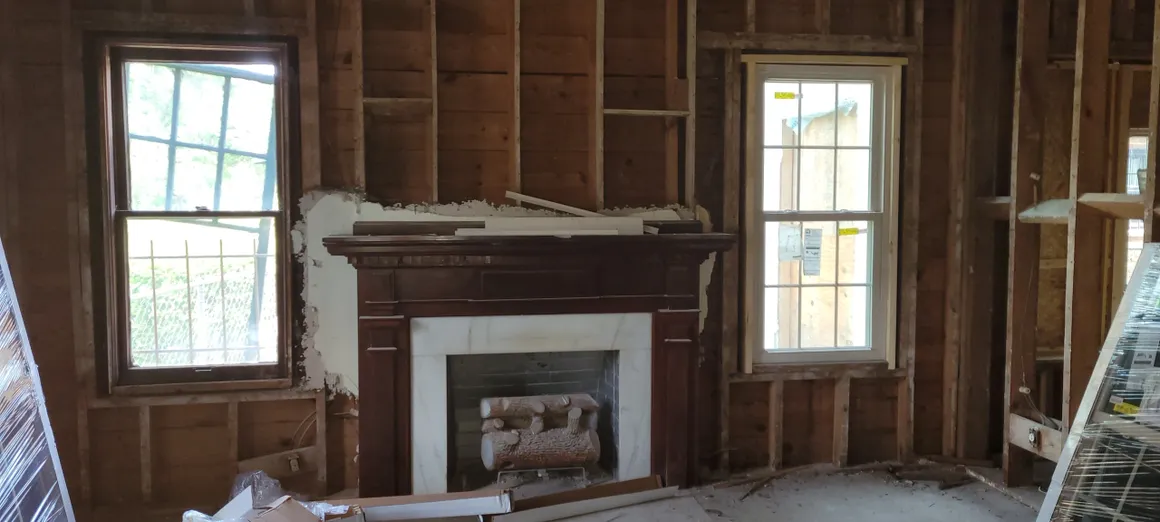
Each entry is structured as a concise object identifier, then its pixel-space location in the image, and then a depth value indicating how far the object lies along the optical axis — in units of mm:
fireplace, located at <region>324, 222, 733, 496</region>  3547
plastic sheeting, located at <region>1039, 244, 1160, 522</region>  2613
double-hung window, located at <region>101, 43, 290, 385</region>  3621
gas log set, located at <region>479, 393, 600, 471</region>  3645
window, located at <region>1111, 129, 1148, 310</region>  4262
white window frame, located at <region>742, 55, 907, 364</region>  3973
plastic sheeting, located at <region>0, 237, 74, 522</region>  2434
